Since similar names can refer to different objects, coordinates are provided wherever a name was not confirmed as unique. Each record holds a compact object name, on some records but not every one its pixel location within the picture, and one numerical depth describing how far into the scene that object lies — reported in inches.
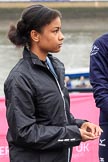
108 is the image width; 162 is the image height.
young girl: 144.9
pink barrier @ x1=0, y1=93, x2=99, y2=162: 277.7
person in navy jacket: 169.3
